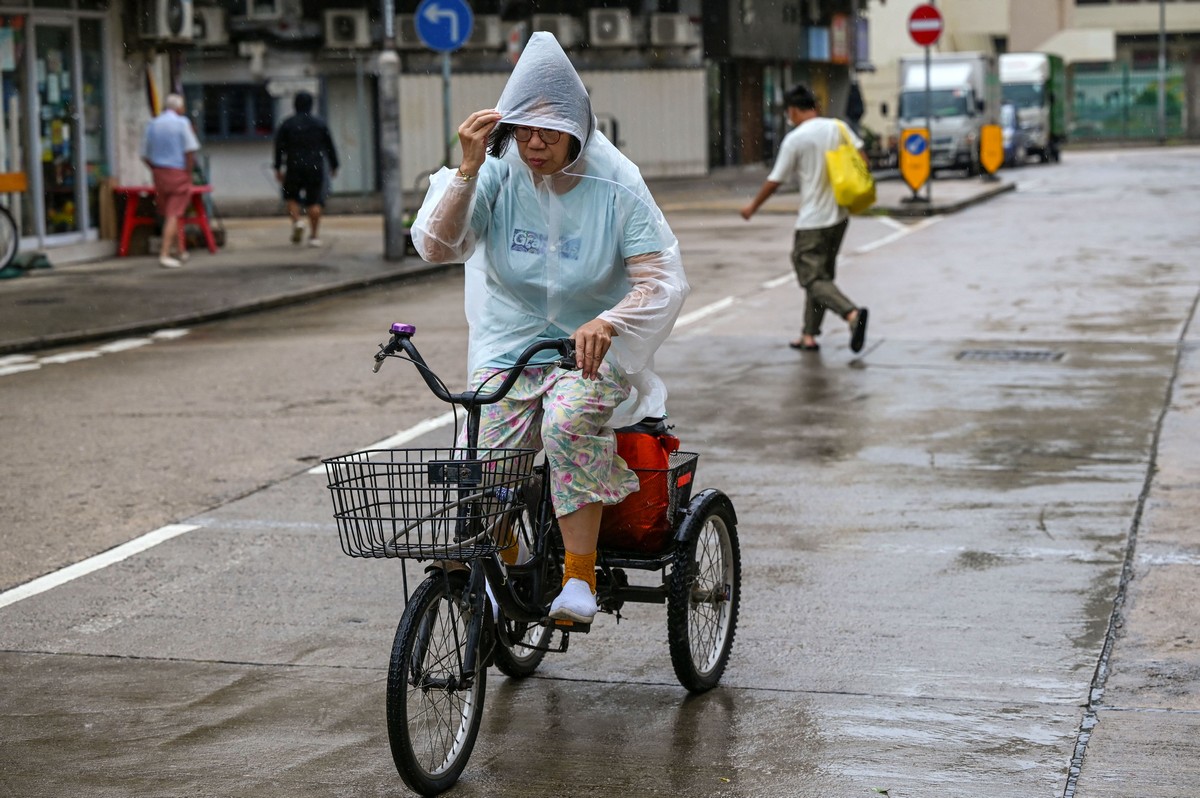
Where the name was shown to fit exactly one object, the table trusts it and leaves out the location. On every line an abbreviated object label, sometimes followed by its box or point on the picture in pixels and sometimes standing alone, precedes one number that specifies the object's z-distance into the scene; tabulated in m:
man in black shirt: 21.23
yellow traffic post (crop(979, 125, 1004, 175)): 36.69
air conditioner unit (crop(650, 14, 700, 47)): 39.88
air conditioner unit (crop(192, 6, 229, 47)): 34.91
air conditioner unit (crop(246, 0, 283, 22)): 35.69
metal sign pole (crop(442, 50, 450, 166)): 19.95
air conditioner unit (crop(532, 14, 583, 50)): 38.00
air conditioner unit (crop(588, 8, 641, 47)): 38.75
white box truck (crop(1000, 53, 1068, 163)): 47.28
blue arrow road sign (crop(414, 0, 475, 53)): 19.28
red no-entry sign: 28.73
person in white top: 12.45
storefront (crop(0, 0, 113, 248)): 18.88
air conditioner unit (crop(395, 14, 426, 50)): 36.94
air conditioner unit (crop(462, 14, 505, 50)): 37.19
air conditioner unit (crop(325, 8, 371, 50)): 35.53
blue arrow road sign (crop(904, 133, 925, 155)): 28.32
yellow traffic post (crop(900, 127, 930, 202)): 28.34
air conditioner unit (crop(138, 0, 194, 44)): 20.31
